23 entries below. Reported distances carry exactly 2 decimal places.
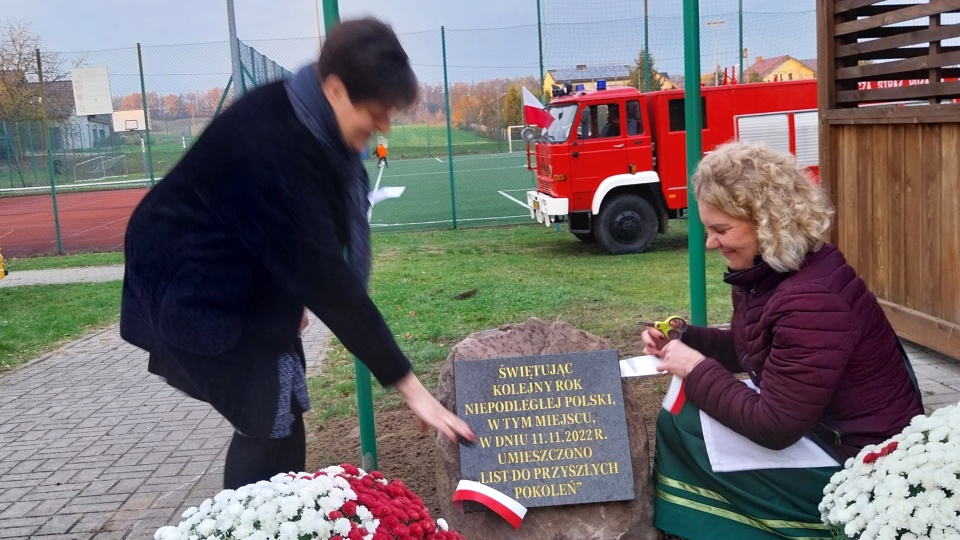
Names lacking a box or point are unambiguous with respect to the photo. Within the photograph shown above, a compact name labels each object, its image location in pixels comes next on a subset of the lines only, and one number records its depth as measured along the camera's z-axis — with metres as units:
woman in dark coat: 1.92
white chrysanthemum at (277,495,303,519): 1.98
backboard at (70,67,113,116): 19.61
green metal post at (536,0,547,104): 16.84
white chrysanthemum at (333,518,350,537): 2.00
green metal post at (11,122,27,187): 24.94
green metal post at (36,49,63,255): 15.52
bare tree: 27.88
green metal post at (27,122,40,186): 25.27
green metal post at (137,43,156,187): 17.33
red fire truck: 12.02
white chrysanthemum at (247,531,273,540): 1.94
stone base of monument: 3.12
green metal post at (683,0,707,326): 3.80
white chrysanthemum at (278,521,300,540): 1.95
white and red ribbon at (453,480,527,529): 3.01
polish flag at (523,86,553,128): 12.86
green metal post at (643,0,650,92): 17.08
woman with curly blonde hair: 2.49
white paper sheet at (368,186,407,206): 2.53
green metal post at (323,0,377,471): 3.51
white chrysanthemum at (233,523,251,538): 1.96
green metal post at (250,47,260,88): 14.39
